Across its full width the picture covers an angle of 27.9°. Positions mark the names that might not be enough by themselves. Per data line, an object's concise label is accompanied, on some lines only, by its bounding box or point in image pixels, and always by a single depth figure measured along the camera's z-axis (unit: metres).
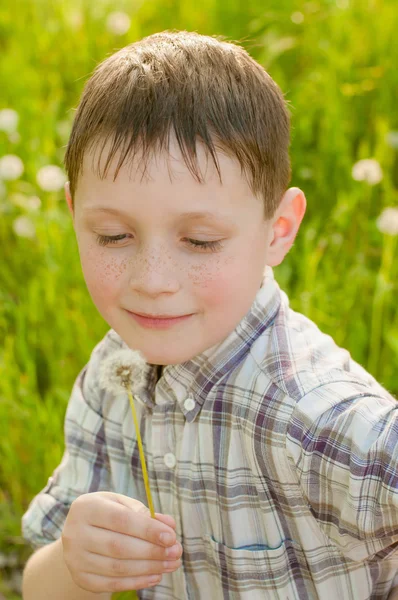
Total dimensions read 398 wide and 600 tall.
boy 1.10
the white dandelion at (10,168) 2.63
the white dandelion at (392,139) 2.53
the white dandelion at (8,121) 2.84
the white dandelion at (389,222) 2.11
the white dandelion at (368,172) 2.27
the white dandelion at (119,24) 3.33
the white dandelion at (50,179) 2.49
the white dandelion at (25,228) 2.52
